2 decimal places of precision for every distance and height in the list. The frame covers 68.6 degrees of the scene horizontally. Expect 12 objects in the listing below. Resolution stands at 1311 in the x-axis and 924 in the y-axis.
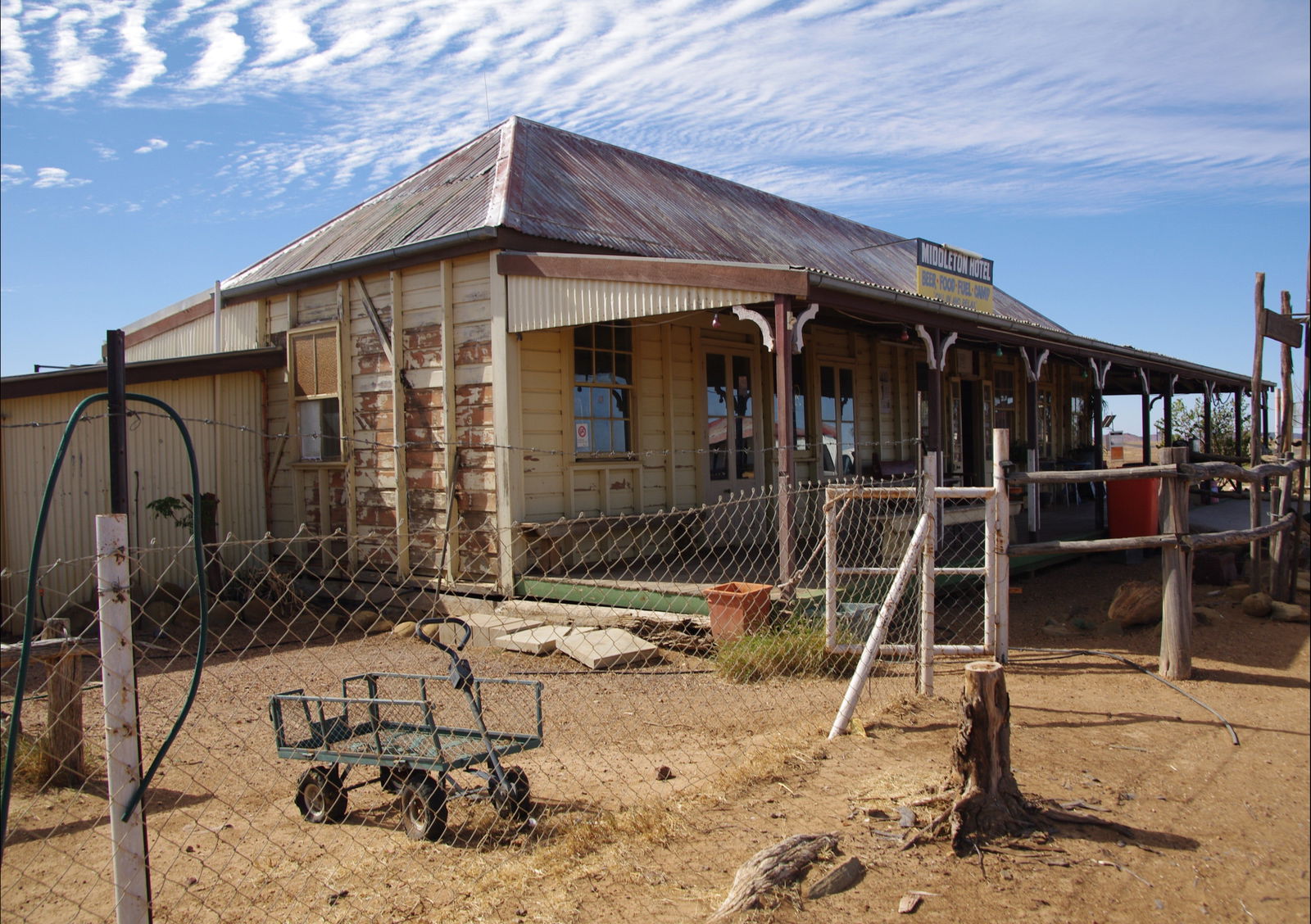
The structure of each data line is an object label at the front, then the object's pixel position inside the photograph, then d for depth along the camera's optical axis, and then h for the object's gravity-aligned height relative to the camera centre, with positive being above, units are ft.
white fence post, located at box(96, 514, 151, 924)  8.99 -2.51
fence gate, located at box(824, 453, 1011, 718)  18.93 -3.60
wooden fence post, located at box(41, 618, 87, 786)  15.78 -4.37
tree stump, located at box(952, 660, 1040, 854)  12.48 -4.39
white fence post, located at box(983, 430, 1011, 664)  21.24 -3.18
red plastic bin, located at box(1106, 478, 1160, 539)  39.29 -3.06
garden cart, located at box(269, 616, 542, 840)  13.74 -4.48
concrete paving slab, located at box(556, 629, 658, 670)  25.36 -5.47
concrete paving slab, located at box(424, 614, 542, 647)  28.71 -5.33
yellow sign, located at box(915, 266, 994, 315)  37.45 +6.22
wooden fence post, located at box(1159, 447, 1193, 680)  21.35 -3.60
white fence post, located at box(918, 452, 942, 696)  18.90 -3.11
